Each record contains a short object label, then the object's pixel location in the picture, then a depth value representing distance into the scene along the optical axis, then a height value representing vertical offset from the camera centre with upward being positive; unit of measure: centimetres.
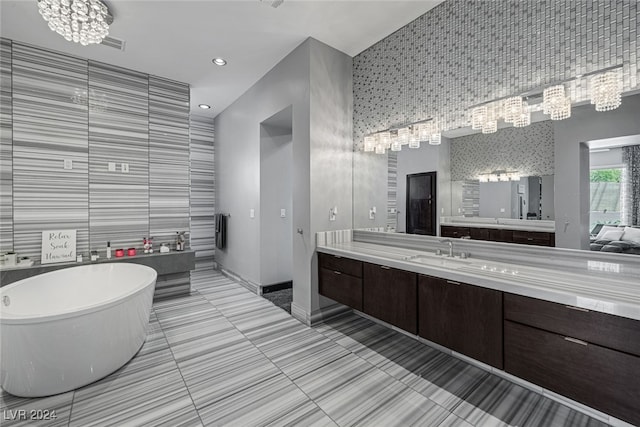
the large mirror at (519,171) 184 +34
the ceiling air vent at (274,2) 233 +179
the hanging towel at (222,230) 502 -31
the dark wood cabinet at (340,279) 260 -67
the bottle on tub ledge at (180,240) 388 -39
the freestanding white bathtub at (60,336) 175 -86
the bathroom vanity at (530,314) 127 -60
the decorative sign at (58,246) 307 -37
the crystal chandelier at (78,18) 208 +154
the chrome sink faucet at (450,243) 241 -27
